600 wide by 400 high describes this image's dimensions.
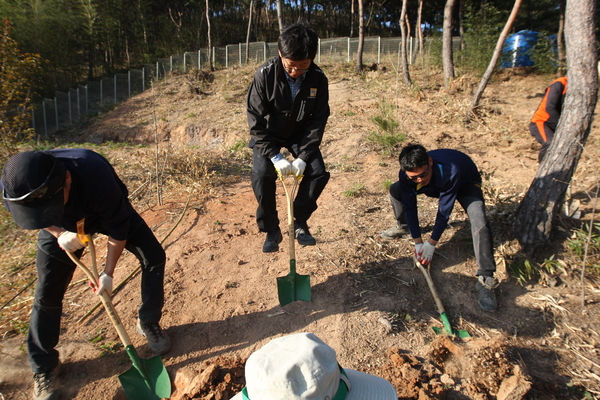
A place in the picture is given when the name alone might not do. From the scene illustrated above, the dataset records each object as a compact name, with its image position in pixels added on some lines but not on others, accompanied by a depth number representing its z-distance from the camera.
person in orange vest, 3.90
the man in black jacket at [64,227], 1.70
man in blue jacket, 2.97
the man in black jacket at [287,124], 2.77
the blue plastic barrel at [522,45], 11.54
